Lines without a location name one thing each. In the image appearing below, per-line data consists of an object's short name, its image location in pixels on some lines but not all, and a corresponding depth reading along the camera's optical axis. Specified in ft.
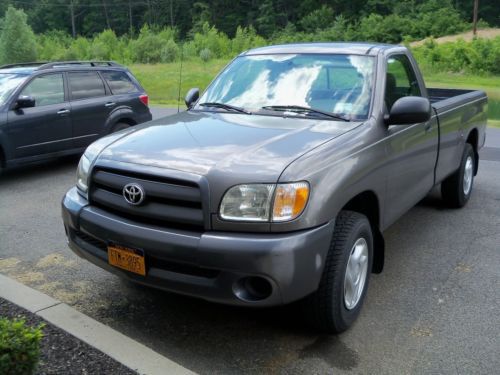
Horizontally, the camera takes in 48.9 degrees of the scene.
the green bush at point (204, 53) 98.95
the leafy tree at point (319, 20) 247.50
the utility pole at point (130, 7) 327.88
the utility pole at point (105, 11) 334.19
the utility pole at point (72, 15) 328.25
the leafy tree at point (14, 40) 159.43
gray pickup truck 9.92
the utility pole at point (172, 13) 297.53
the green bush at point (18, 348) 7.53
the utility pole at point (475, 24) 171.63
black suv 25.41
